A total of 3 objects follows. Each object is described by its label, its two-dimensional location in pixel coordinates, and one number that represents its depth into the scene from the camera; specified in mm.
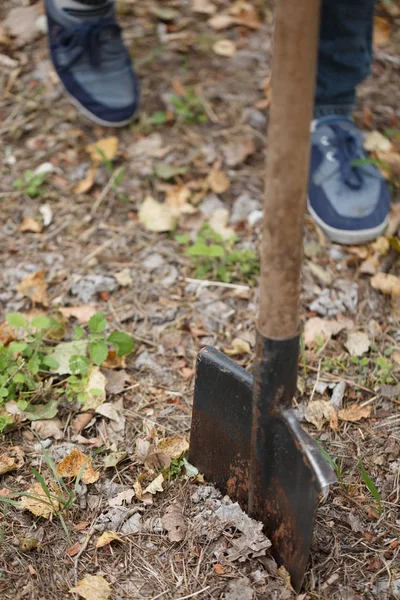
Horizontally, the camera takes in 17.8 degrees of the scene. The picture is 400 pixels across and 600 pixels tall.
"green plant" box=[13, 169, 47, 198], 1676
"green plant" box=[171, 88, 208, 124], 1776
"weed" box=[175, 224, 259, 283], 1560
